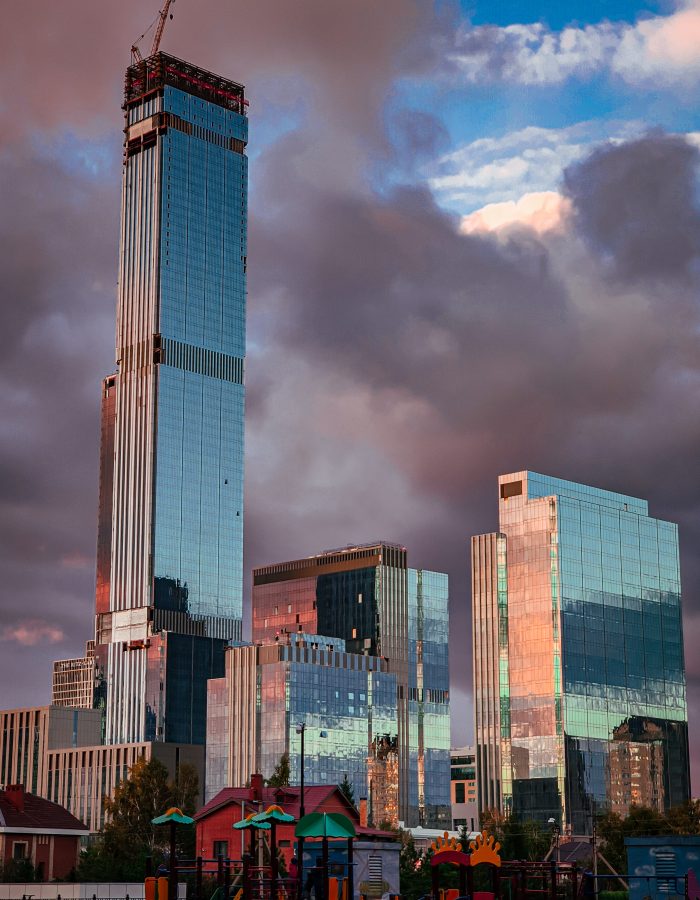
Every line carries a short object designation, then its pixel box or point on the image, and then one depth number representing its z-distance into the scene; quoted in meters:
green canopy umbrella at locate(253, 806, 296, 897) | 78.69
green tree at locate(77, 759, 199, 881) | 167.12
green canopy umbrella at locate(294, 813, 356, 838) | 74.06
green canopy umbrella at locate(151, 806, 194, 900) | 78.48
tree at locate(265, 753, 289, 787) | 166.98
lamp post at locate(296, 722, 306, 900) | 76.81
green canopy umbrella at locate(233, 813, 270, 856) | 84.76
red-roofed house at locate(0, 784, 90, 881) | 133.12
